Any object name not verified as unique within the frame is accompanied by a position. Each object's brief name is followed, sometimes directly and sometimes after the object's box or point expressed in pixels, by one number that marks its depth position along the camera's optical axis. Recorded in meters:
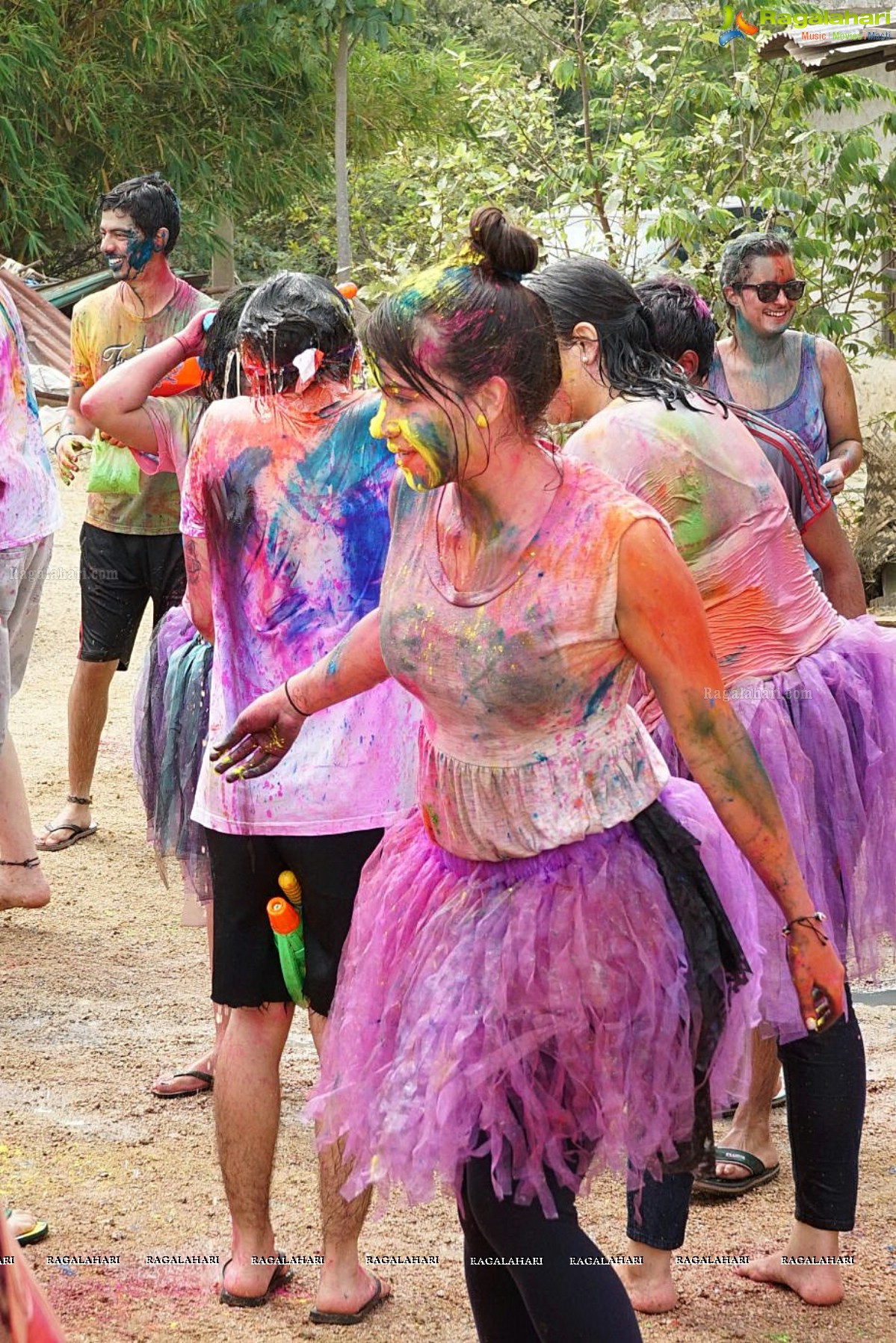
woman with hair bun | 4.22
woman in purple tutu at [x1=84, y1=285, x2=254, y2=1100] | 7.43
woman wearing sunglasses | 9.50
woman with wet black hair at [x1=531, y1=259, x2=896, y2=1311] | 5.83
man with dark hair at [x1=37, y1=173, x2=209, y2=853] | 11.01
